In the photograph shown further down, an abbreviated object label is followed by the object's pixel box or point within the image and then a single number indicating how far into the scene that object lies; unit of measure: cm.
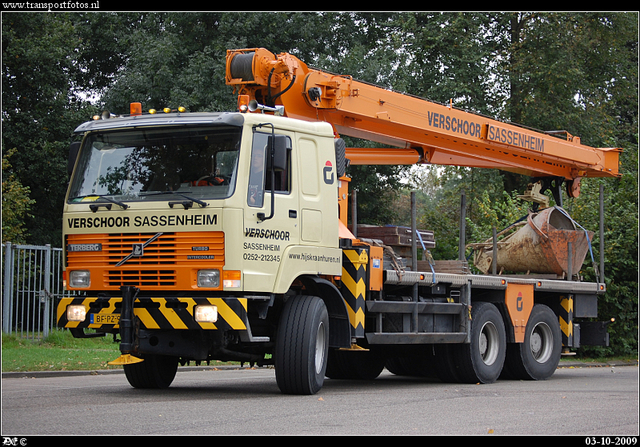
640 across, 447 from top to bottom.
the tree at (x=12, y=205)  2298
